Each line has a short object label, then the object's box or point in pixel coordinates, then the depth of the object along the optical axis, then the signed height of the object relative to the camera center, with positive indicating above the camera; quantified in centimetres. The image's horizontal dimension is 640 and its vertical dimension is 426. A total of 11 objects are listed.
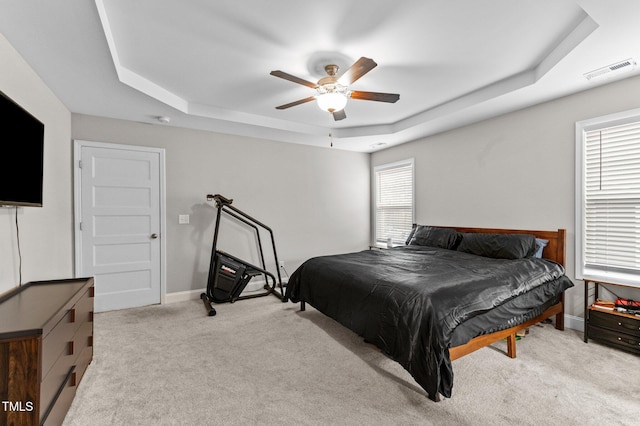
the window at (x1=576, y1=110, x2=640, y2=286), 274 +11
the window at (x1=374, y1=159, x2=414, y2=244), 517 +15
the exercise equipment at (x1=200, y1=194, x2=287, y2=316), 369 -88
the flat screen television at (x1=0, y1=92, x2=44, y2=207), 176 +35
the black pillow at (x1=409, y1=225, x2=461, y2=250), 391 -39
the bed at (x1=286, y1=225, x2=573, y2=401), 196 -70
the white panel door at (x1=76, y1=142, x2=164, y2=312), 354 -19
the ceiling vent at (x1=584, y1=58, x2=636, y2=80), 243 +123
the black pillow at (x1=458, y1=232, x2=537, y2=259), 313 -41
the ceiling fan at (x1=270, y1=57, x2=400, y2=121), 234 +106
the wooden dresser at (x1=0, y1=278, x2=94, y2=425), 127 -72
